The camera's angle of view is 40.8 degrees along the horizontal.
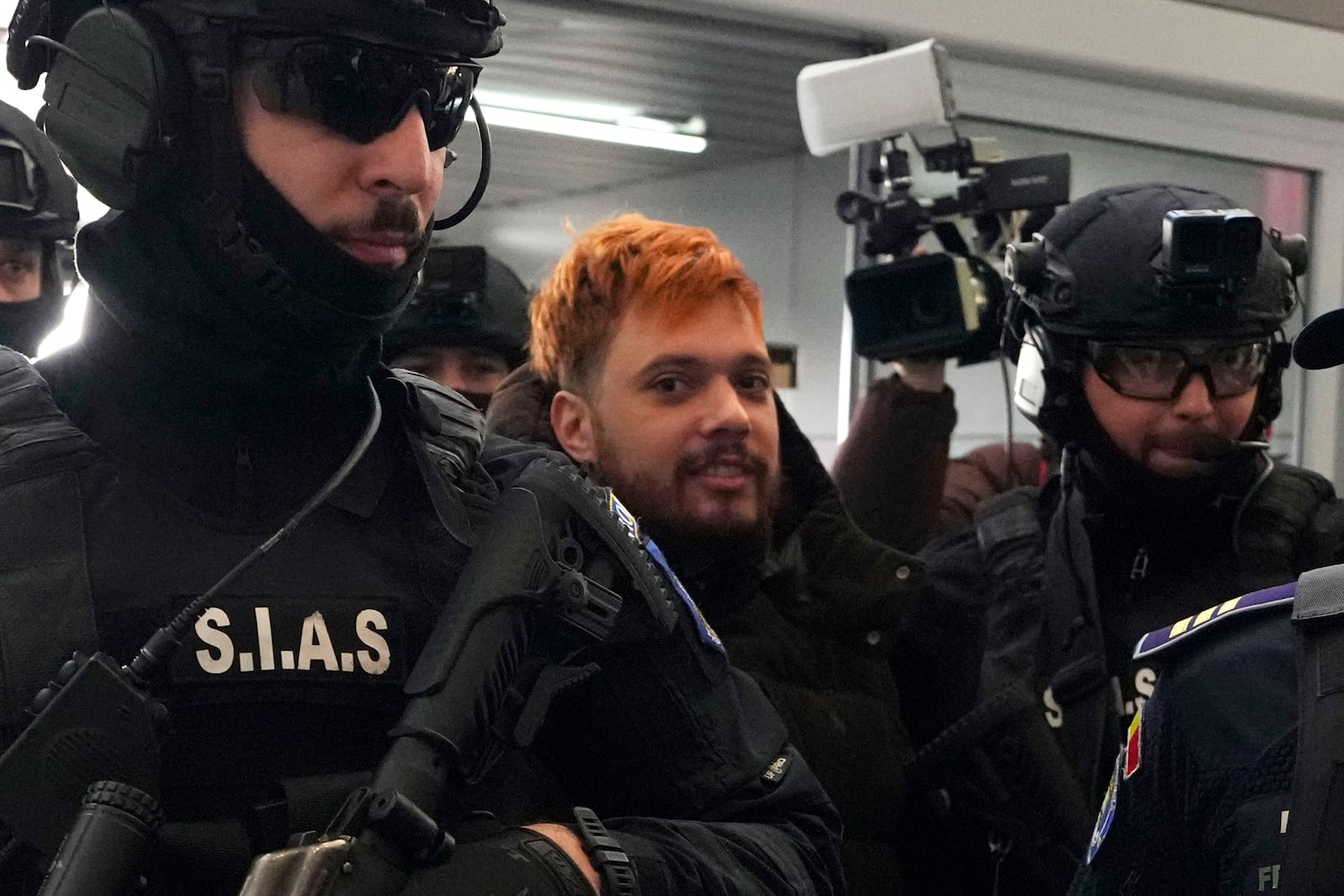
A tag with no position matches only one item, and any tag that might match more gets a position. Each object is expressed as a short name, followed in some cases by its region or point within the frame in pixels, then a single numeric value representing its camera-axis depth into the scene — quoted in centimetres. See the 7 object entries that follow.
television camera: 298
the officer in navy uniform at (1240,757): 136
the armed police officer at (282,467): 133
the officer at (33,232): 274
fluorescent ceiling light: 607
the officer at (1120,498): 241
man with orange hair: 223
